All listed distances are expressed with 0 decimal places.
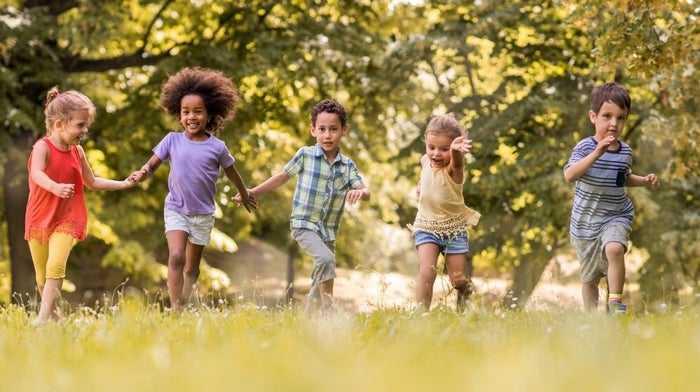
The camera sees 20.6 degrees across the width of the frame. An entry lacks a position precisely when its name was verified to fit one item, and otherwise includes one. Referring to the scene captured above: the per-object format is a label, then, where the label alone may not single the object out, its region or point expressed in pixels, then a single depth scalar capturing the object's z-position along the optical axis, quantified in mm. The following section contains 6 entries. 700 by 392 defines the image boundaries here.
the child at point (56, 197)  13794
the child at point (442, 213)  14936
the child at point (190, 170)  14874
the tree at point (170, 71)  29779
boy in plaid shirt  15029
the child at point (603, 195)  14314
